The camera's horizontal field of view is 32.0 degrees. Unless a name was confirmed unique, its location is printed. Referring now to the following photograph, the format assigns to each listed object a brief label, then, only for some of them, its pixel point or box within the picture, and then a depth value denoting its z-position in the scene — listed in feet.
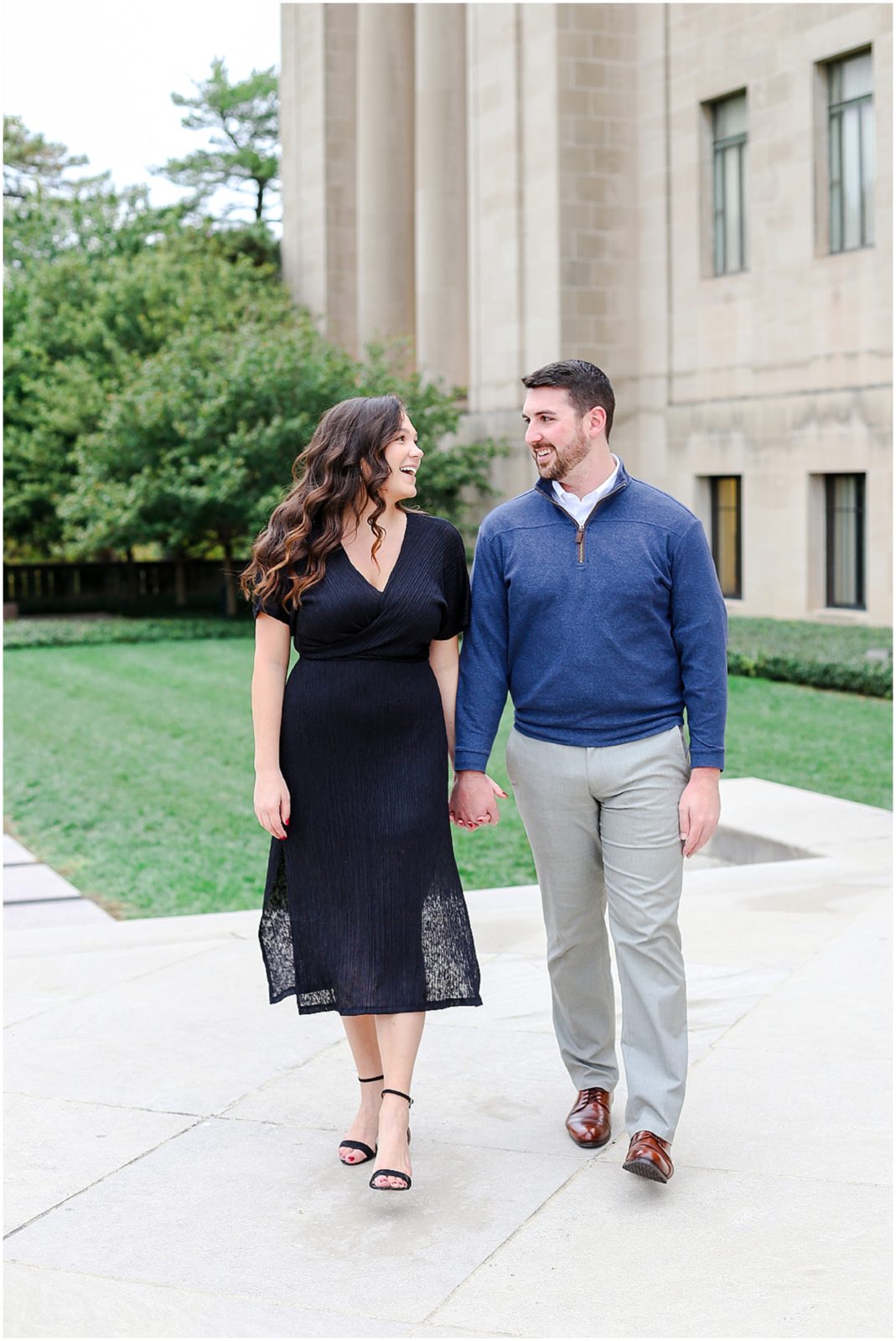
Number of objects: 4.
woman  13.53
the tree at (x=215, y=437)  80.79
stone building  67.72
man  13.64
